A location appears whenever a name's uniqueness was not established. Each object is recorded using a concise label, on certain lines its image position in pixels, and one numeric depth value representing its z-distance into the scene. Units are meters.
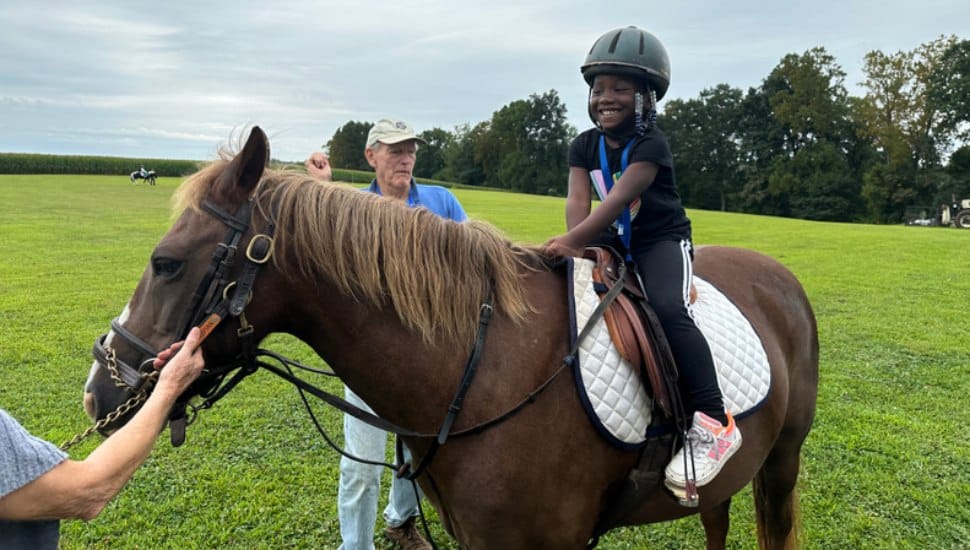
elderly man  3.21
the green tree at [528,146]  74.44
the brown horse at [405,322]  1.81
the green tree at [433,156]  88.25
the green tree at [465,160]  83.44
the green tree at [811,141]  49.44
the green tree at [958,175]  40.72
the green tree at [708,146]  60.53
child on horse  2.30
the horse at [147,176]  40.26
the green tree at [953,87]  42.69
